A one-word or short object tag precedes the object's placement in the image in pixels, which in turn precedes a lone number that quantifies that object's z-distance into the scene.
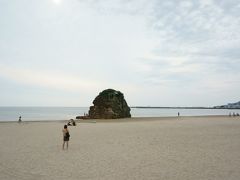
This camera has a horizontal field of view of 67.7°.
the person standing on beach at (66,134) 11.29
